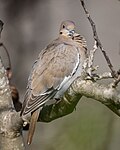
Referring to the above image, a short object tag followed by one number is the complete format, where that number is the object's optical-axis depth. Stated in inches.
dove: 254.8
